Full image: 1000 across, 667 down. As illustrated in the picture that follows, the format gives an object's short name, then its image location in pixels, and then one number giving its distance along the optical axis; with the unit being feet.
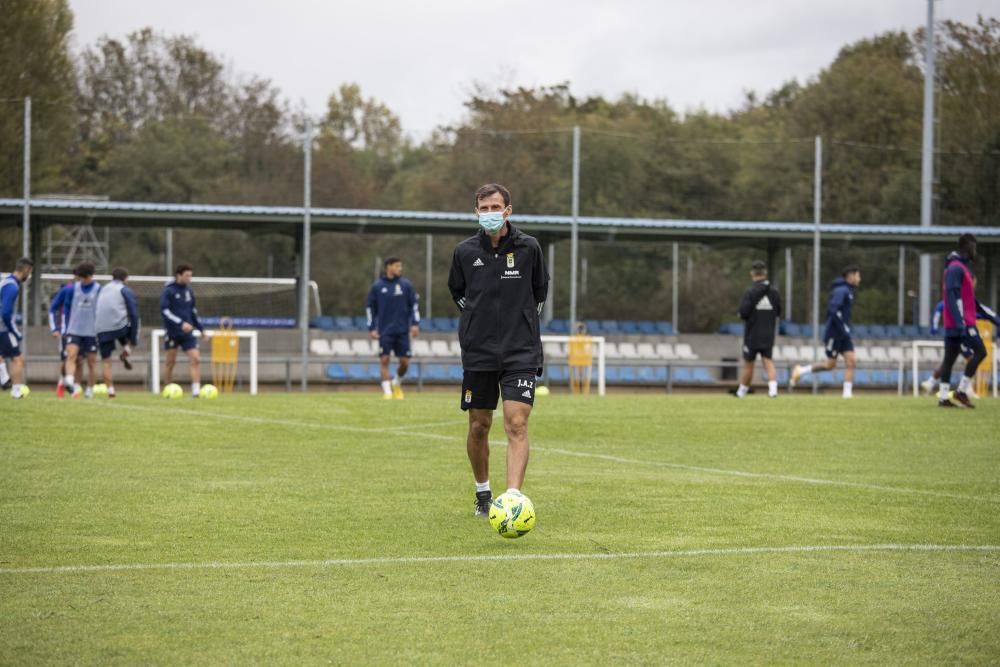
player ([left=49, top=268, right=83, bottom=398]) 74.33
